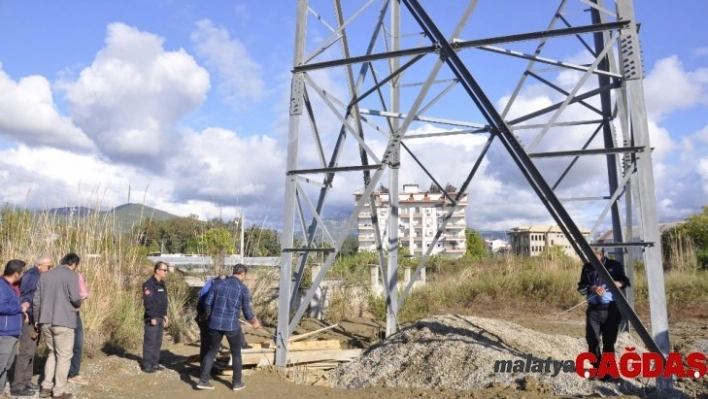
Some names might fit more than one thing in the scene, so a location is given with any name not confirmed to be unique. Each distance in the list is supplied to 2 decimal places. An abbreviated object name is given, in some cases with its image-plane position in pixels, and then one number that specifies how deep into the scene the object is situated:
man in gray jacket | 6.67
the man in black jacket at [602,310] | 6.87
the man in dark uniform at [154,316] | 8.05
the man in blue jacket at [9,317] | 6.20
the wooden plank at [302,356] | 7.91
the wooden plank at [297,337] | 8.40
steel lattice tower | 6.45
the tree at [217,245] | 12.27
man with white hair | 6.70
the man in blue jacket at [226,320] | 7.11
